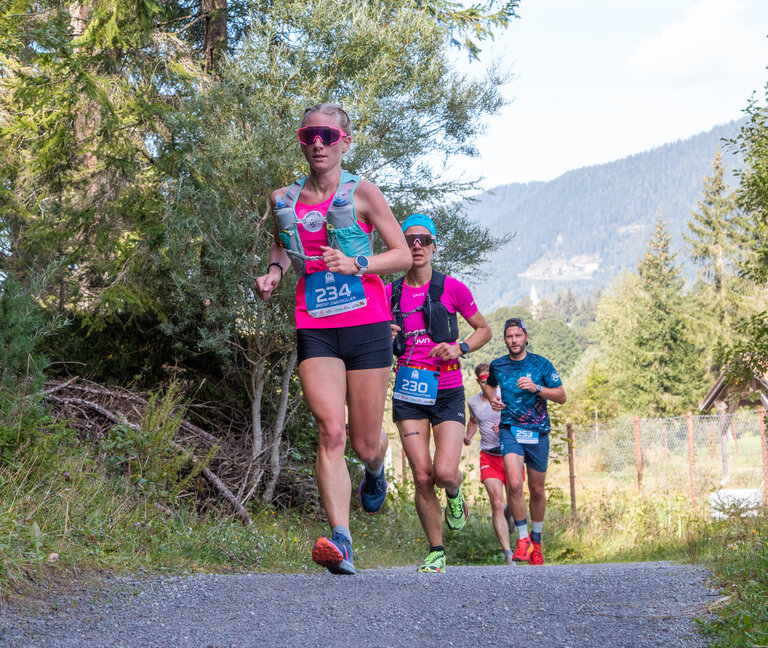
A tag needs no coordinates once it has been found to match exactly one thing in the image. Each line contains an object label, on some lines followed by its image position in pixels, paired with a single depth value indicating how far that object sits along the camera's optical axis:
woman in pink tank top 5.10
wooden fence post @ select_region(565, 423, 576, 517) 15.93
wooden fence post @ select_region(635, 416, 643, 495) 19.56
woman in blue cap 6.64
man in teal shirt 9.53
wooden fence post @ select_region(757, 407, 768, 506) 16.49
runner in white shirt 10.42
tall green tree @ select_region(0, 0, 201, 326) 10.26
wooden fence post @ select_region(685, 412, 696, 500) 18.49
